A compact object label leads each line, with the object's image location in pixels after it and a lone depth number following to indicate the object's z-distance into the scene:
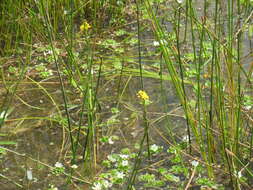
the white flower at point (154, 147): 2.64
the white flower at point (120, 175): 2.48
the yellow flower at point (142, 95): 2.33
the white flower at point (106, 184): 2.44
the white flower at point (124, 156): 2.61
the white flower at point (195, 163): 2.43
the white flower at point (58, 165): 2.55
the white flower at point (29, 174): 2.47
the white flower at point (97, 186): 2.42
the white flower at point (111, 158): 2.62
